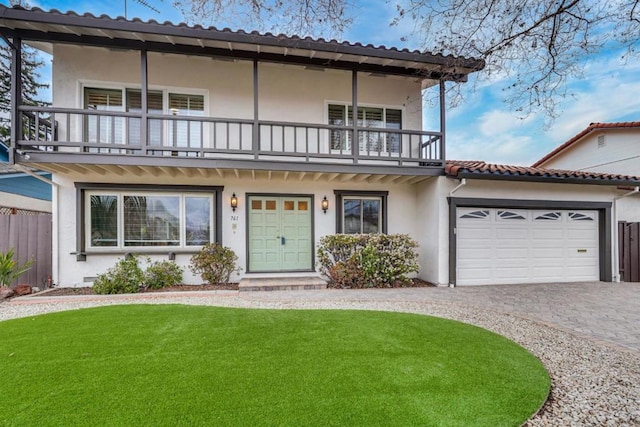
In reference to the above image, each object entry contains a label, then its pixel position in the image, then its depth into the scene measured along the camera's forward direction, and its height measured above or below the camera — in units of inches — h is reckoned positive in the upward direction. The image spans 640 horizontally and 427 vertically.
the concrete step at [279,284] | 284.5 -61.0
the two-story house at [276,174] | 271.7 +44.4
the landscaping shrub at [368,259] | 304.5 -40.4
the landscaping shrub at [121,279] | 269.7 -52.7
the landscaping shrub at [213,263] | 301.6 -42.4
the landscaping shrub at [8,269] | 269.9 -44.1
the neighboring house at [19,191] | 373.4 +37.6
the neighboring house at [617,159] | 353.4 +100.7
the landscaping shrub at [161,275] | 291.3 -52.9
